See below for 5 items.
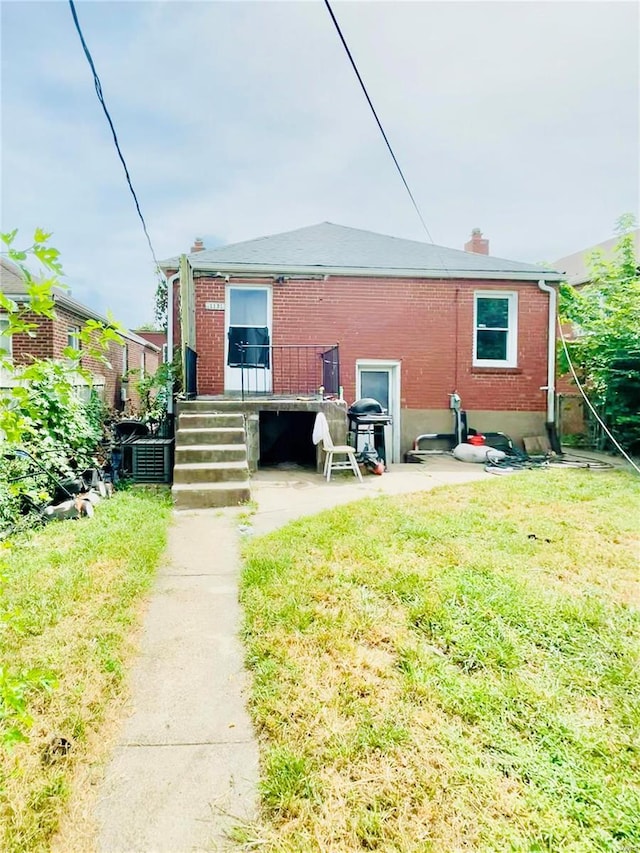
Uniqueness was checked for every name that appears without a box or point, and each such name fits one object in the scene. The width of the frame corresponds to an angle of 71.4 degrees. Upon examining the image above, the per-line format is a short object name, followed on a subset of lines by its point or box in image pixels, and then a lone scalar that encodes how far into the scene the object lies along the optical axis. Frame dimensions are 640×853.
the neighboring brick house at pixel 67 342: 10.64
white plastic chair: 7.29
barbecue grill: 8.33
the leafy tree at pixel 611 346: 9.41
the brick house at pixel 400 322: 9.98
